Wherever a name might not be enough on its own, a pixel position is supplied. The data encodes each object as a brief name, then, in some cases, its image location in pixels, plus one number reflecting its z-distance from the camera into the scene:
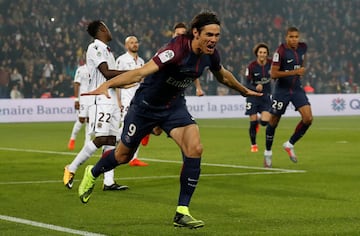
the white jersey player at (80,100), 20.33
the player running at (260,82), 21.36
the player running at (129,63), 15.56
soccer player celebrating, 8.58
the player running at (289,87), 15.89
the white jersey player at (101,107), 11.73
